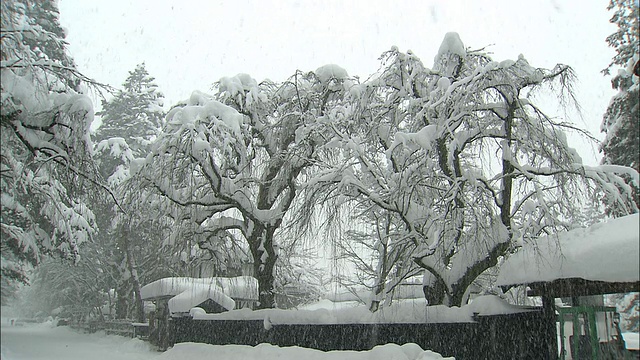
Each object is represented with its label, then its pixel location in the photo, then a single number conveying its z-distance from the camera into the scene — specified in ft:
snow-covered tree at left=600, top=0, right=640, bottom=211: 45.47
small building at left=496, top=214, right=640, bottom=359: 23.07
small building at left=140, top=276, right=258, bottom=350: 63.87
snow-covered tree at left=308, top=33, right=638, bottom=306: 30.45
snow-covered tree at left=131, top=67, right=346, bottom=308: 38.81
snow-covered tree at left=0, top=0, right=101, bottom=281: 20.63
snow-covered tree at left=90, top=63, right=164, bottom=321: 79.05
